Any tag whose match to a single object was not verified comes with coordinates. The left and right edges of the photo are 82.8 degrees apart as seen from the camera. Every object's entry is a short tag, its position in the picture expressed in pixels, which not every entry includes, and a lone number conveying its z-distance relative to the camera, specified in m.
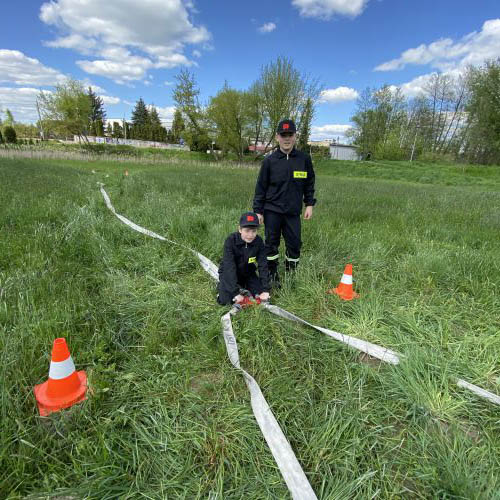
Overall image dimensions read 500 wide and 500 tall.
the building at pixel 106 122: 82.00
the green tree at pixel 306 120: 35.56
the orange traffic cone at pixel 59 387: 1.70
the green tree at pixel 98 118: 69.33
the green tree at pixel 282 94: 33.62
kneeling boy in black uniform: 3.04
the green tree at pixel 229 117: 36.97
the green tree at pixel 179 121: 39.53
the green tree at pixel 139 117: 73.75
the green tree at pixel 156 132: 71.25
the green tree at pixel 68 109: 40.97
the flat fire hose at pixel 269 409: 1.41
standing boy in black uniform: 3.47
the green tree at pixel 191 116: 38.38
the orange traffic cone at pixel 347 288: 3.23
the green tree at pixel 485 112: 30.70
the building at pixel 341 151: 58.51
